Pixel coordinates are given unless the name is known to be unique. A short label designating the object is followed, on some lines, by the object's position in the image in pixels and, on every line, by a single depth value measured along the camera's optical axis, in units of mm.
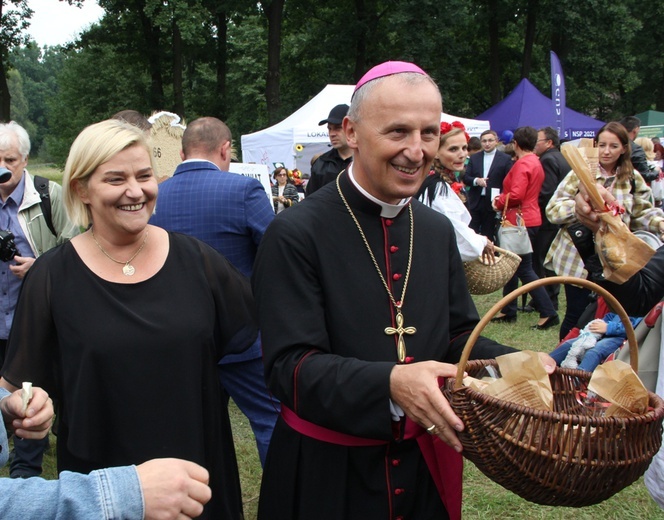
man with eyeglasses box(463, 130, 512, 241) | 8688
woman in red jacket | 7215
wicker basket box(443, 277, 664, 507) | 1407
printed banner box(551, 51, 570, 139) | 15391
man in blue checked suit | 3531
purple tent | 18062
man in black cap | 5953
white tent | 13844
